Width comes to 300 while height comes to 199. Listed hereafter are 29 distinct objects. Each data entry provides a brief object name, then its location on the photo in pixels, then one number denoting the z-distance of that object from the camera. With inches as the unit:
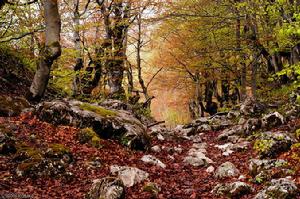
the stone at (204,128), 679.1
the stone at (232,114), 714.6
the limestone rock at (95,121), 410.9
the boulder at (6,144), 305.4
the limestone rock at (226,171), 330.0
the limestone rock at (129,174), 294.7
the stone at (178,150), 467.0
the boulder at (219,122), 677.9
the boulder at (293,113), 506.9
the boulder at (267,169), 290.8
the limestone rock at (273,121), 489.4
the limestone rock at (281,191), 240.8
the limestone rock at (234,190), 272.4
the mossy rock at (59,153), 313.0
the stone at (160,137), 540.2
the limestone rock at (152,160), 368.8
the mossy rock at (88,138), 376.9
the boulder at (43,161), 283.1
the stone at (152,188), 277.9
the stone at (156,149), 435.3
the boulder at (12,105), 415.3
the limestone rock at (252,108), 631.2
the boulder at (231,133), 533.9
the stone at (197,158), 393.7
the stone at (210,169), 361.0
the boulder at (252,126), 500.7
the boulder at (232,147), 437.5
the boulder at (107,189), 247.8
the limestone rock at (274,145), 356.4
